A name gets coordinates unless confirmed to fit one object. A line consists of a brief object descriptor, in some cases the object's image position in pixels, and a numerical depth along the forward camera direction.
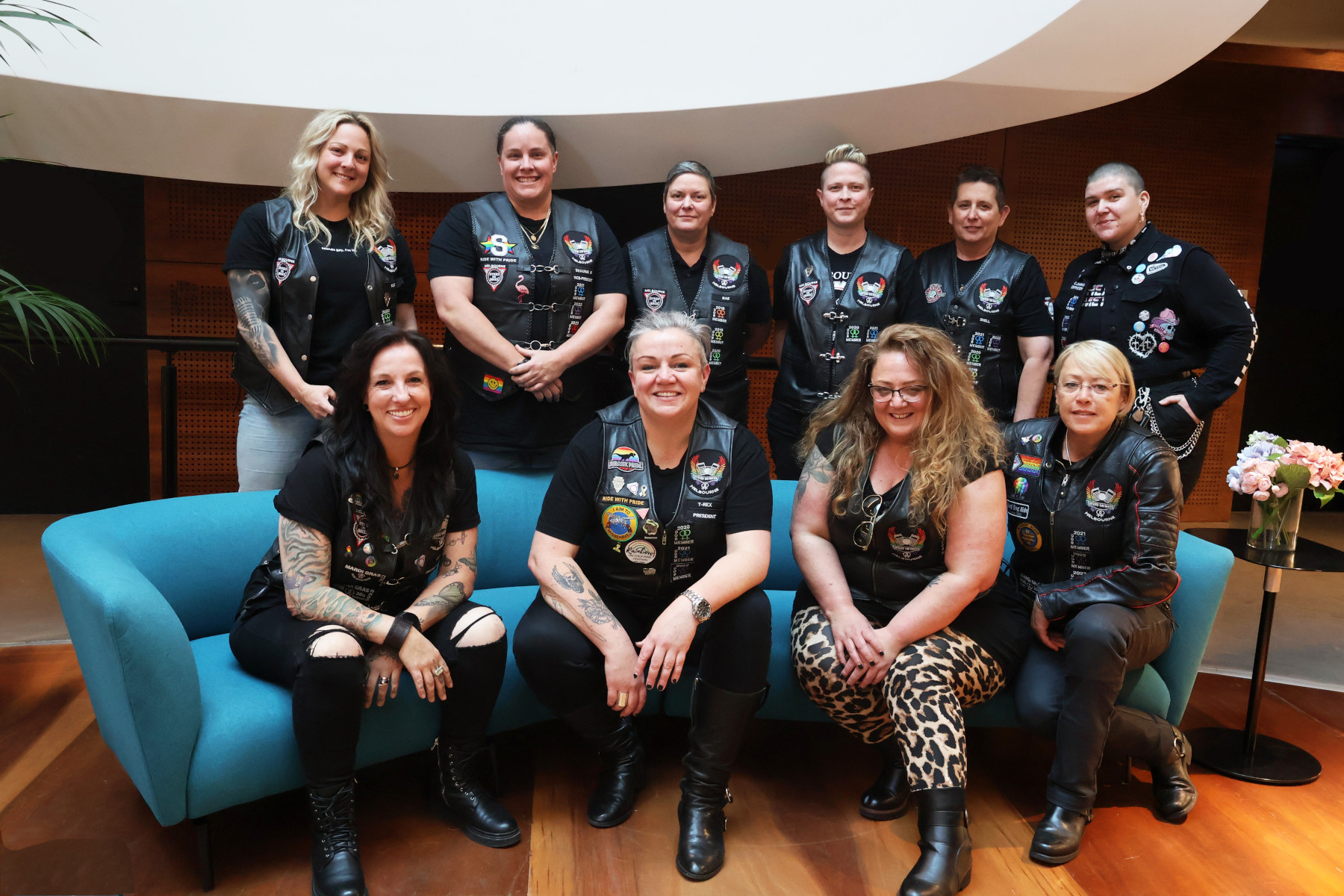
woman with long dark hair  1.84
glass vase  2.48
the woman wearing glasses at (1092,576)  2.06
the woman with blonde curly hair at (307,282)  2.52
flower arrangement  2.40
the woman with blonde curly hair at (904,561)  2.07
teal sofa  1.73
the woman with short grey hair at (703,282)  2.85
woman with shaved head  2.68
